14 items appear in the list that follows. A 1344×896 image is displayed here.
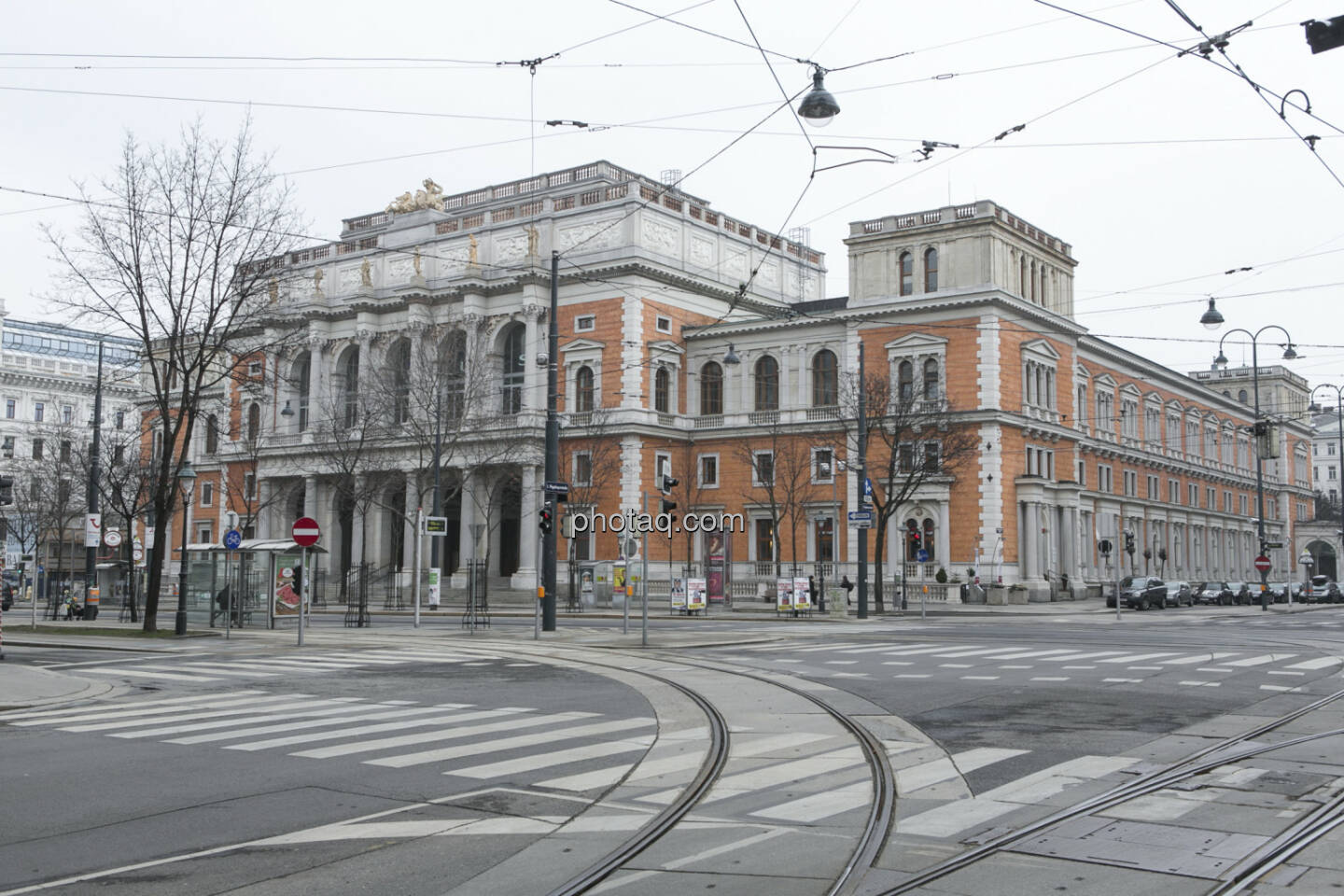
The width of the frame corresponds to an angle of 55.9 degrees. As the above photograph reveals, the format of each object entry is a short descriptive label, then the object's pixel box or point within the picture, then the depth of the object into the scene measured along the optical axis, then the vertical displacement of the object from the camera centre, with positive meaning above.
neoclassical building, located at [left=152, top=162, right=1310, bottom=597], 59.81 +9.28
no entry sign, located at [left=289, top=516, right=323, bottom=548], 26.25 +0.63
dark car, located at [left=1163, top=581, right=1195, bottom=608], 60.40 -1.34
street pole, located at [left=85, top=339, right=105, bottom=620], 41.66 +1.91
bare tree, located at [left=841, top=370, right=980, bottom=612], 52.53 +5.71
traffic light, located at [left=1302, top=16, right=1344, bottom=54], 10.14 +4.27
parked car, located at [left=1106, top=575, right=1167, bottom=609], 56.91 -1.16
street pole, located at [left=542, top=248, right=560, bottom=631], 31.66 +2.83
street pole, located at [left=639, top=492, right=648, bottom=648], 25.61 -0.49
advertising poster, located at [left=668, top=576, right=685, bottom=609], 46.88 -1.05
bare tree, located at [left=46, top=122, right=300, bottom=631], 30.97 +7.48
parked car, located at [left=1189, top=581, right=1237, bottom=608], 67.12 -1.36
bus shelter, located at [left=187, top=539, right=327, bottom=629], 34.59 -0.55
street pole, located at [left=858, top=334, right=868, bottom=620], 45.31 +1.11
